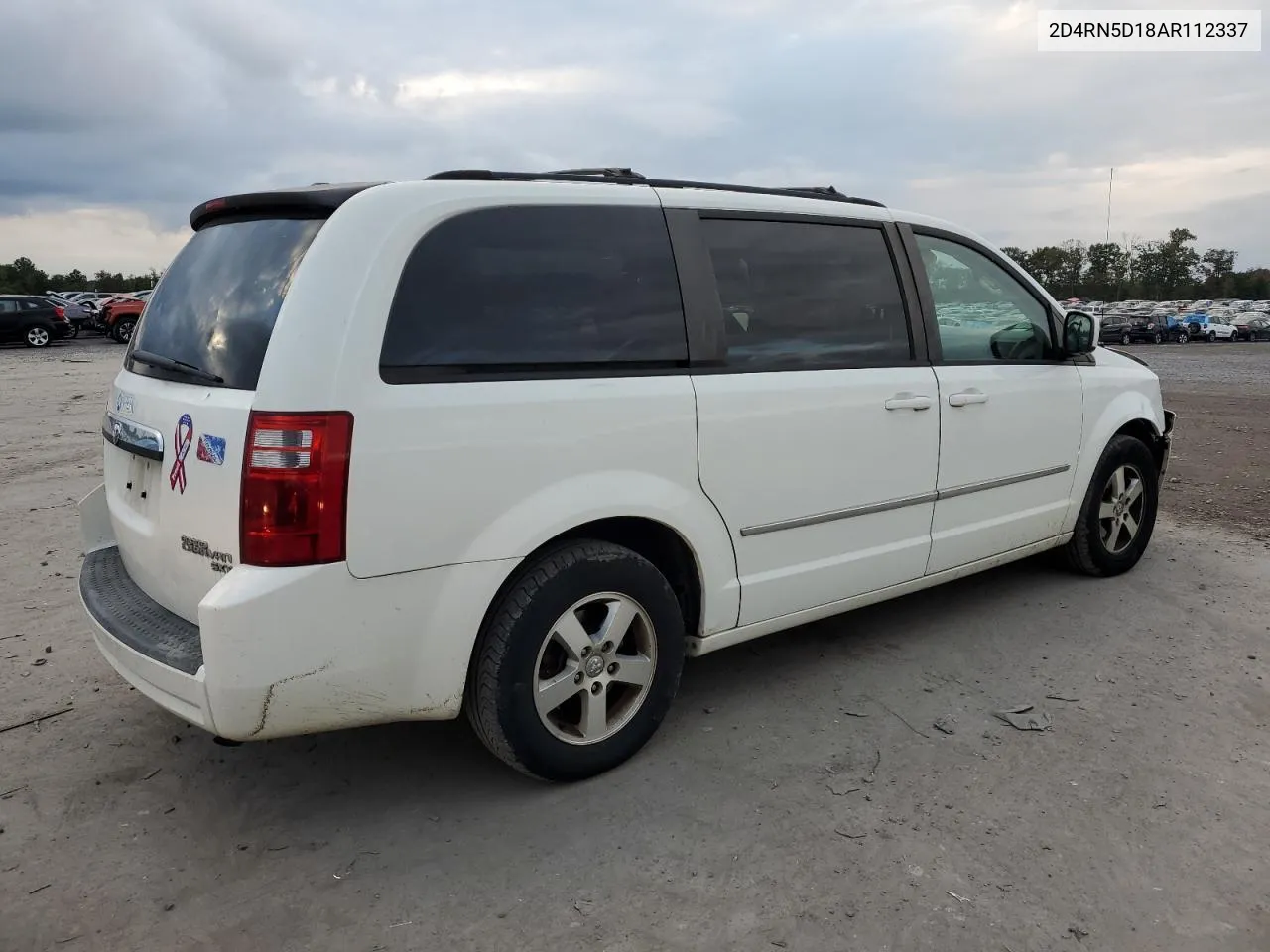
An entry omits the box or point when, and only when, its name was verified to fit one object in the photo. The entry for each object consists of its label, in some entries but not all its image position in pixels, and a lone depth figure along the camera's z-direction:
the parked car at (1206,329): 47.36
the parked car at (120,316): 30.00
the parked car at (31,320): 27.16
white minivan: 2.54
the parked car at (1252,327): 49.69
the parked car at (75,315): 30.31
